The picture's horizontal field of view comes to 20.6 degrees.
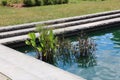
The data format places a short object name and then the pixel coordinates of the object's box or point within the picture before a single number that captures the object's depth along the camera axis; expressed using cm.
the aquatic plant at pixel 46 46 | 881
